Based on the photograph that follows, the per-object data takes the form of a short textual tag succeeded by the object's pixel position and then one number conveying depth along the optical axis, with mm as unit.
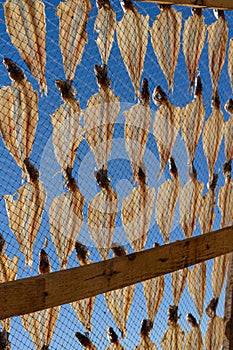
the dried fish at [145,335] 1960
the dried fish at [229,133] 2188
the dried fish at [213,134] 2096
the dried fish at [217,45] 2045
